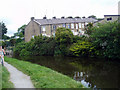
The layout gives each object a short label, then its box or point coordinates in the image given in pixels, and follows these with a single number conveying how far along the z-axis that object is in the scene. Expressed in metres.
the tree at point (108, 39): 18.45
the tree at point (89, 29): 26.06
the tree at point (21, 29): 73.71
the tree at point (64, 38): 27.22
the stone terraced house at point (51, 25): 37.05
